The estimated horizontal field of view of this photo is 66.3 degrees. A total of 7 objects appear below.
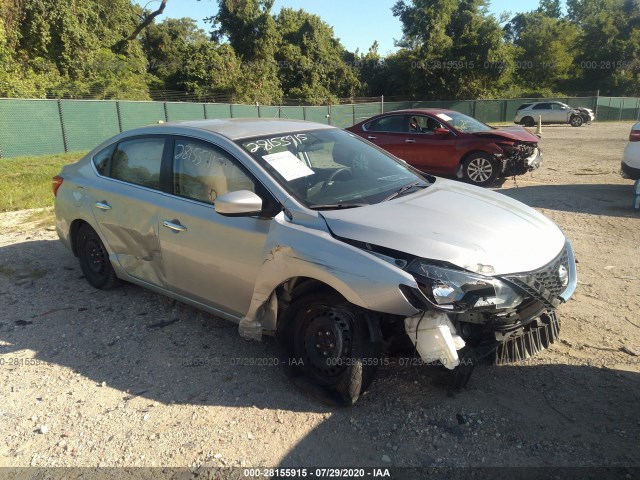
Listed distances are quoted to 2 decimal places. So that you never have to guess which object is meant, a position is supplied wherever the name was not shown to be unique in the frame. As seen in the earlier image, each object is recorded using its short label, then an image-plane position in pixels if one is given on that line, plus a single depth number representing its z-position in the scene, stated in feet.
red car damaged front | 31.63
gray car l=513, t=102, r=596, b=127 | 104.46
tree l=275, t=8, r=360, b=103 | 139.95
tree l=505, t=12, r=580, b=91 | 165.48
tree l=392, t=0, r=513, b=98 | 136.98
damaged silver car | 8.73
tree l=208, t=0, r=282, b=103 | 129.18
